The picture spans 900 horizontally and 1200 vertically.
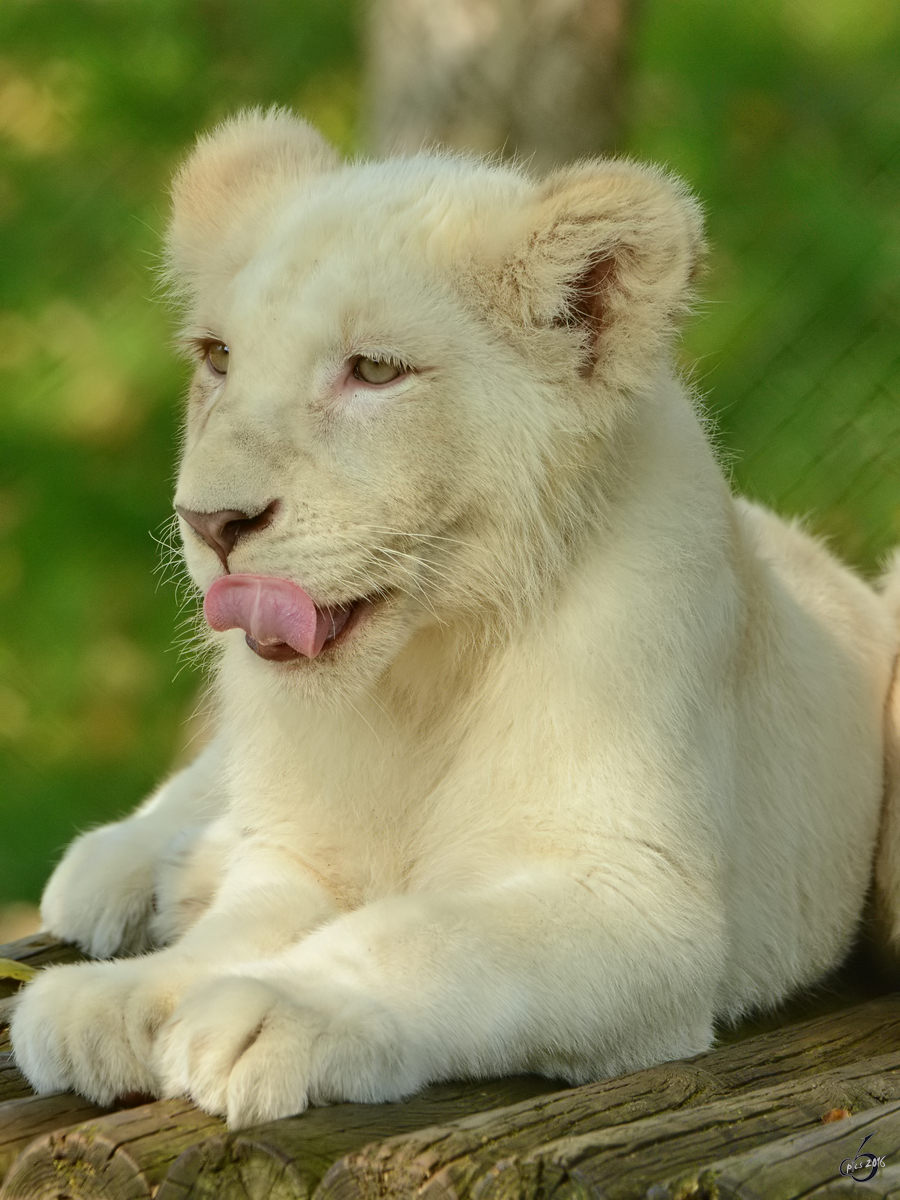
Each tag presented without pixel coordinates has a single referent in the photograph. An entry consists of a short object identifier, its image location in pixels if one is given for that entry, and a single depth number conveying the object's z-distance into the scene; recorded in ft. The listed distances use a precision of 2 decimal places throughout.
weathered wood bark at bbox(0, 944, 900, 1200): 13.26
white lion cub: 17.28
